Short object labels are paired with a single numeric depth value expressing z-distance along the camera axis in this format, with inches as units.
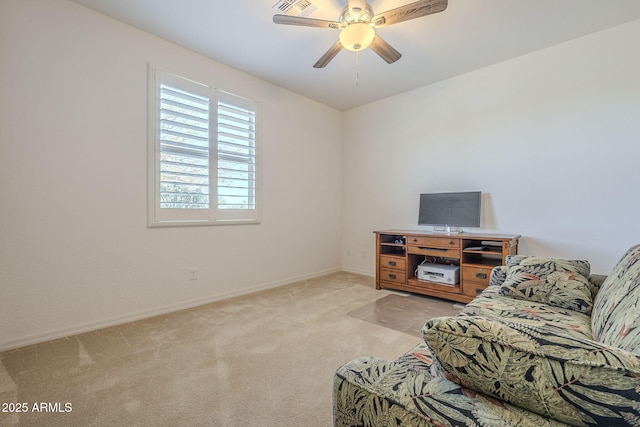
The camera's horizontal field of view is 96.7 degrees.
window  115.7
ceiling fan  80.5
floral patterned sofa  22.0
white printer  130.0
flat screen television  136.4
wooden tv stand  122.6
